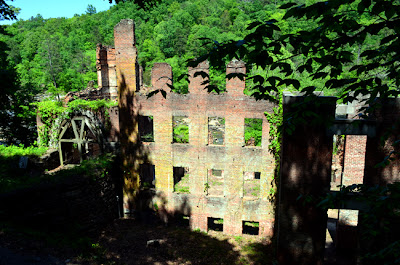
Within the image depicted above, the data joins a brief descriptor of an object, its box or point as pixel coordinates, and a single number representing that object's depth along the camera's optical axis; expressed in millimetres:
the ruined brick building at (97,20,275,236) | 14875
